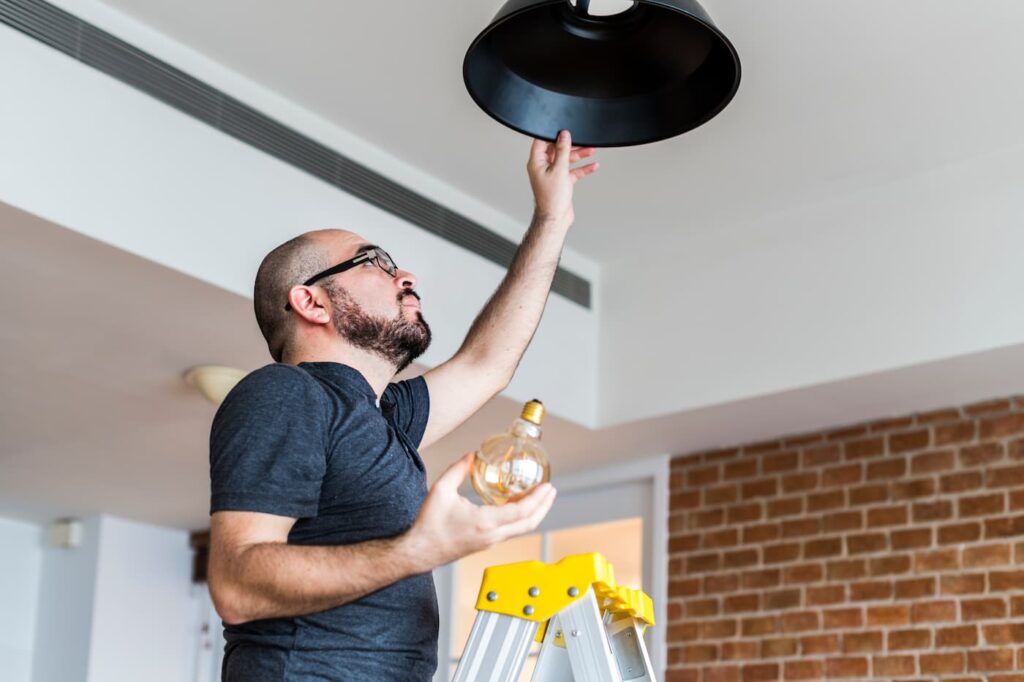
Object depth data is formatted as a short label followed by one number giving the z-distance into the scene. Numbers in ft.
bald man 4.29
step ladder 4.75
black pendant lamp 5.37
